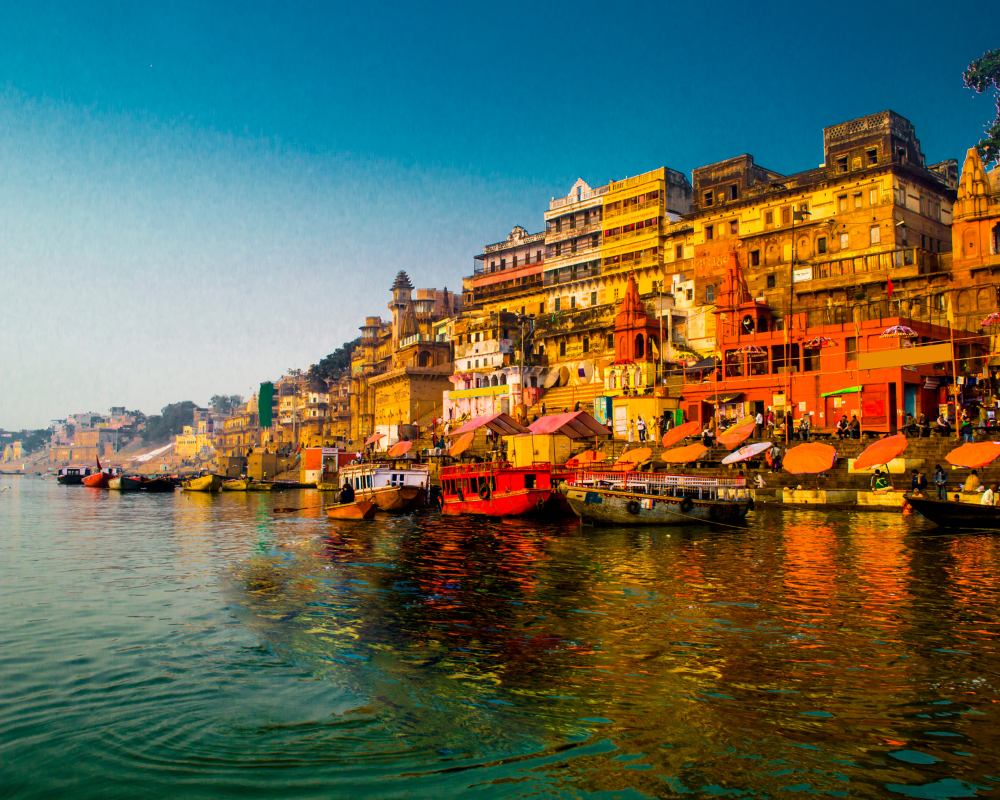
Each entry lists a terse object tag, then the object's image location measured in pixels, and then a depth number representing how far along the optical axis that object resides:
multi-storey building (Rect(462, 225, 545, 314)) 71.69
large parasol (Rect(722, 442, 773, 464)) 32.03
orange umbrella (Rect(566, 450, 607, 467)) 37.72
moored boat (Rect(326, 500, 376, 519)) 33.06
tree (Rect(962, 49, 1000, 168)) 53.06
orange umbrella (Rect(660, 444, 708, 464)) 33.41
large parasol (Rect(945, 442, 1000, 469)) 23.47
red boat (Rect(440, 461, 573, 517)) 31.91
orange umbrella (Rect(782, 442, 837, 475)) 27.53
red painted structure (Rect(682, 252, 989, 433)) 36.97
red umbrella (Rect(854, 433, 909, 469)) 26.03
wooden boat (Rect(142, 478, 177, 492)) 72.94
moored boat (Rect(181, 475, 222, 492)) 65.12
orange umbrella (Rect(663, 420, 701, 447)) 37.41
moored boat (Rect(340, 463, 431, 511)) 36.75
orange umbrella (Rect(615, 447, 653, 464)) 35.32
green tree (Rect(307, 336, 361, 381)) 119.69
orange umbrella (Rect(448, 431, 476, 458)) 39.06
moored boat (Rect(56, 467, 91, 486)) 100.19
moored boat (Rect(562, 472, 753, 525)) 26.78
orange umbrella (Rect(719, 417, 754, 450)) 35.12
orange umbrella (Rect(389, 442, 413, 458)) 50.06
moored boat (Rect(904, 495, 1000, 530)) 22.77
